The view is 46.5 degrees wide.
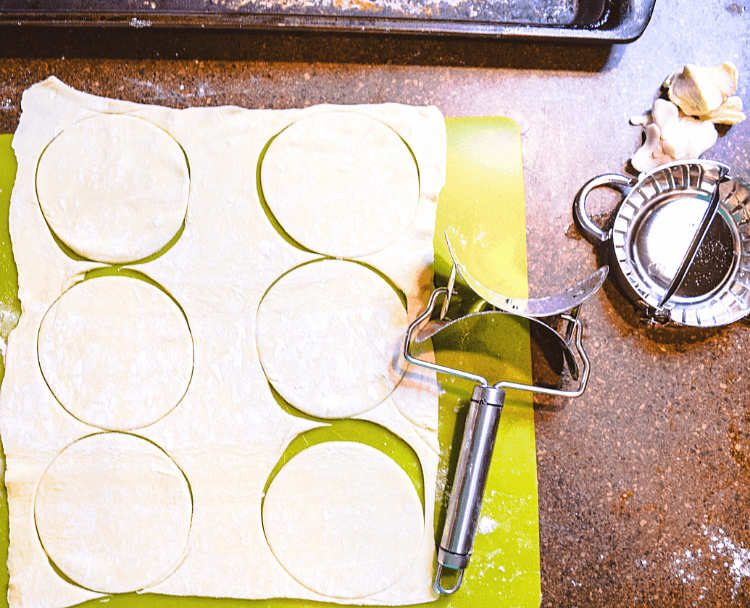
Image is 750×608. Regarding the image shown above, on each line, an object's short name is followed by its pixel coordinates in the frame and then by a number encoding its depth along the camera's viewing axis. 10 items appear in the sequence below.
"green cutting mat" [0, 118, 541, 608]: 0.51
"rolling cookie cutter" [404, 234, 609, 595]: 0.48
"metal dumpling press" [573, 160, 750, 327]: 0.51
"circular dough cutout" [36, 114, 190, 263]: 0.51
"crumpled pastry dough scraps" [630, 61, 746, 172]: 0.52
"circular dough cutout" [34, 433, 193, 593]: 0.50
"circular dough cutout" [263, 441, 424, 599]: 0.50
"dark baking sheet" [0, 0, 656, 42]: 0.51
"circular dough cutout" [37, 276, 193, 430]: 0.50
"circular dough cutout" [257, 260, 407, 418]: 0.51
